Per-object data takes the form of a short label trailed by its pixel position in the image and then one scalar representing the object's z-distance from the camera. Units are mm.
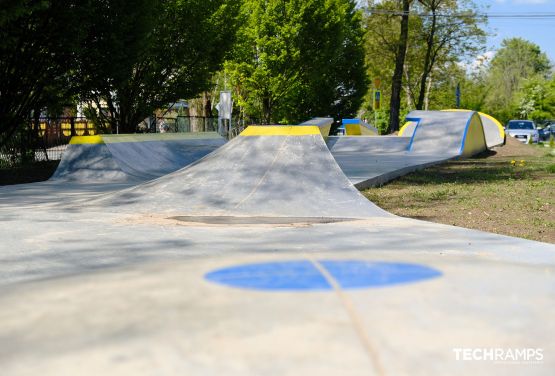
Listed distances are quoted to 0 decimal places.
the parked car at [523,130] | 46125
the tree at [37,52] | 16969
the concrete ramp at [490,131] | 33344
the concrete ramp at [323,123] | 29119
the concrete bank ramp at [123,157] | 16500
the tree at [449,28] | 52281
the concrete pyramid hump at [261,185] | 10086
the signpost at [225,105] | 32375
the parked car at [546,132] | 55000
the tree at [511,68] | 110000
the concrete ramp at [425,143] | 24141
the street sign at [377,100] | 50022
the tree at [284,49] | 39031
